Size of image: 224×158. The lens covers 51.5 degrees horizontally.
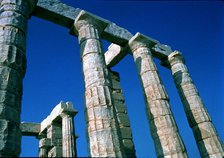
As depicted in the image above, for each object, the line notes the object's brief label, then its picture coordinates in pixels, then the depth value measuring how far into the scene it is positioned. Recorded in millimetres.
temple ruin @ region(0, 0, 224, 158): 6301
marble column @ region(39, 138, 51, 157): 14546
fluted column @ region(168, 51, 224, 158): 10789
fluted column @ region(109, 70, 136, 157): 11633
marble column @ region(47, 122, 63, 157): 14336
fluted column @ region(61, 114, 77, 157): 12695
